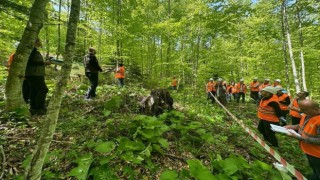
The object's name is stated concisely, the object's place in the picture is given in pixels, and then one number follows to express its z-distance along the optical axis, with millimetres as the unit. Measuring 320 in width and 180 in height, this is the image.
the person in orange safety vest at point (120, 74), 11906
